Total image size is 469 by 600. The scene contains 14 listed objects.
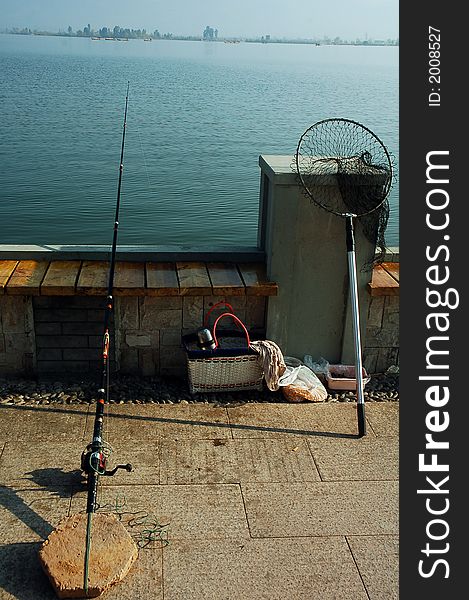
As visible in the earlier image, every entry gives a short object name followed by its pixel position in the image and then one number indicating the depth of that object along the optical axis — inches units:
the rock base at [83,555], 129.4
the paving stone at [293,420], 183.6
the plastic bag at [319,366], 208.2
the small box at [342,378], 204.5
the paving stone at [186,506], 147.6
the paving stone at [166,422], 179.9
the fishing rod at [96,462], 132.9
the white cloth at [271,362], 195.5
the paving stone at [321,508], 149.9
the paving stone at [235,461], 164.6
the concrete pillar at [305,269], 199.9
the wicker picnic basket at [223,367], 193.9
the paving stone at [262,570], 133.1
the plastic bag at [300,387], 197.6
